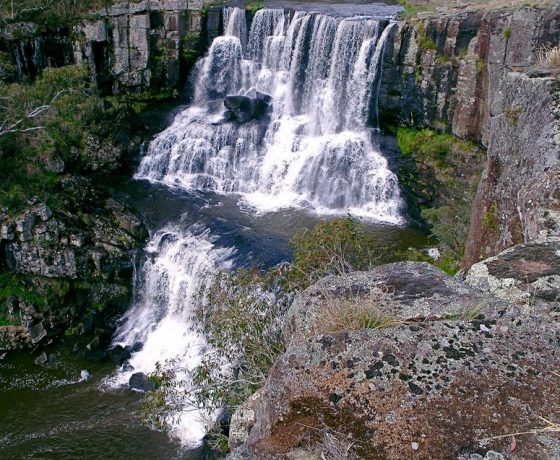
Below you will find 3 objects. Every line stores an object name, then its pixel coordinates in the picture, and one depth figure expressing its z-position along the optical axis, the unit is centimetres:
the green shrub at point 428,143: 2403
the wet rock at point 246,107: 2780
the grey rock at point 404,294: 504
